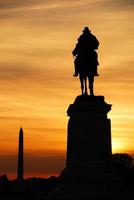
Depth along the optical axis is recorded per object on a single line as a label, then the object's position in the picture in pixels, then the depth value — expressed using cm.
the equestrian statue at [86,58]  4759
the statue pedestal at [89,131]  4619
